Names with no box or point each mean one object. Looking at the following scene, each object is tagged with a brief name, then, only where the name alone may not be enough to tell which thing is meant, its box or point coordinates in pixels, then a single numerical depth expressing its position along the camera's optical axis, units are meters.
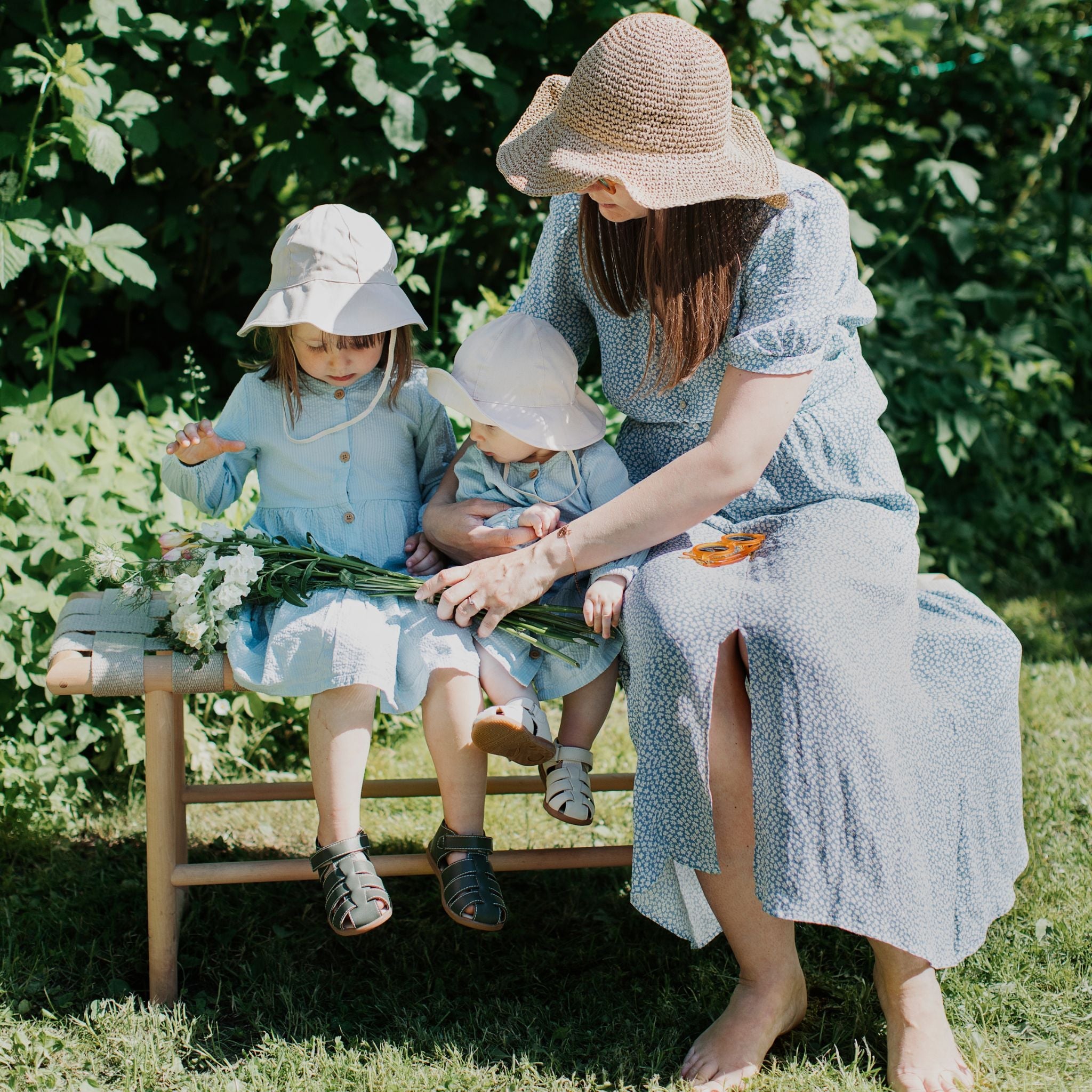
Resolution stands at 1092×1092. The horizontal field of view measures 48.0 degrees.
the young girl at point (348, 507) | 2.00
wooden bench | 2.06
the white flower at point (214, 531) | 2.18
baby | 2.04
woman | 1.82
